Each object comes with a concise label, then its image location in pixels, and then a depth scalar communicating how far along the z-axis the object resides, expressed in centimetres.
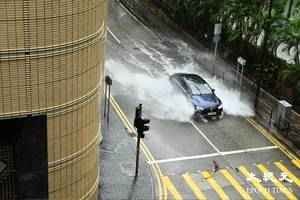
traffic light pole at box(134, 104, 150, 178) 2238
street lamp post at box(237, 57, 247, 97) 3319
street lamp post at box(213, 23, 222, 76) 3291
